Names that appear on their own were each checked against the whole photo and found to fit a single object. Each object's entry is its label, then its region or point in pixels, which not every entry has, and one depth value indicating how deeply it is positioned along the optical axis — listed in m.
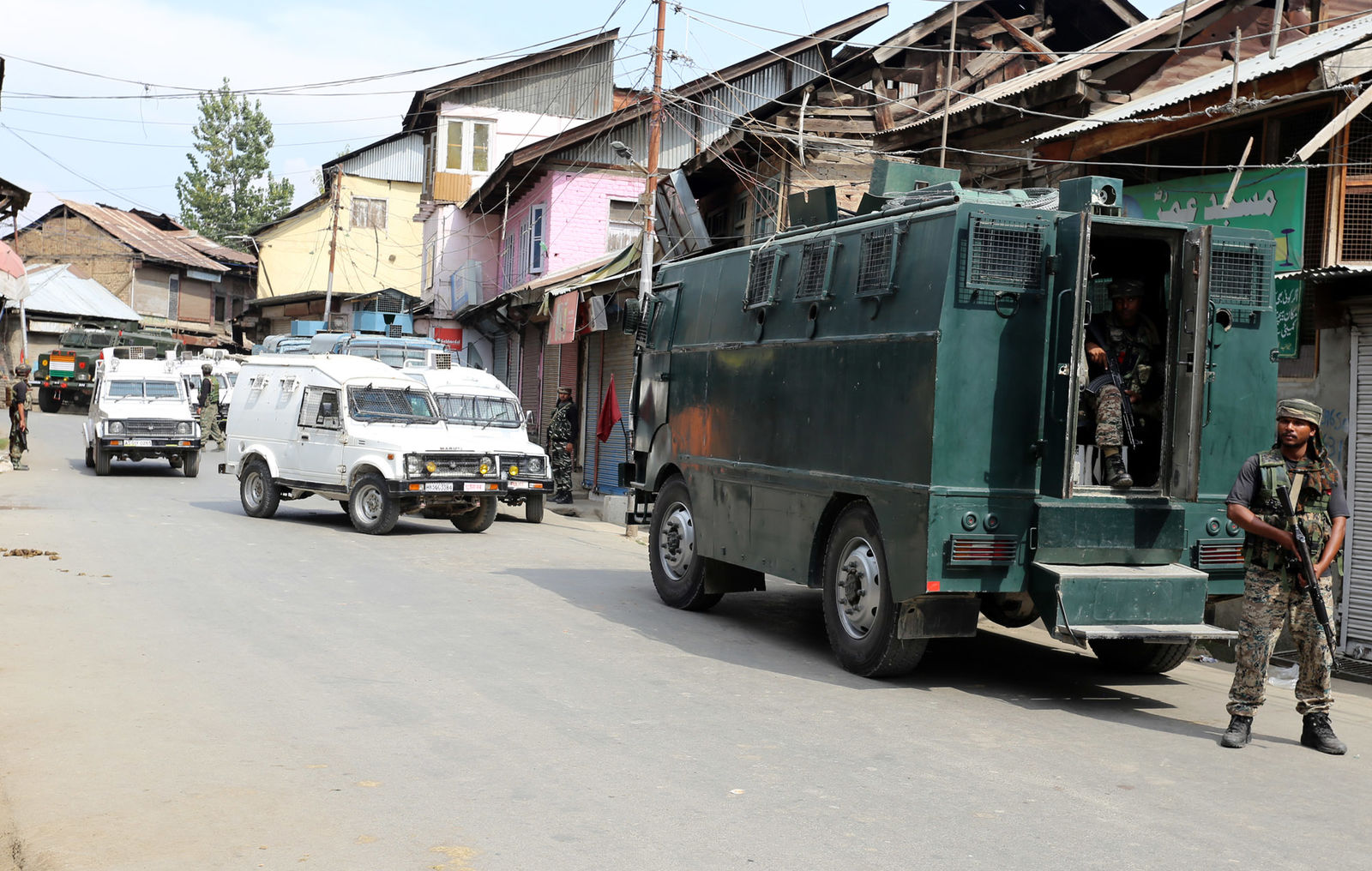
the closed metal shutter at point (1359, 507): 10.23
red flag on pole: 23.40
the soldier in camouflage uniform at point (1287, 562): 6.81
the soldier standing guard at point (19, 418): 24.23
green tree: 78.94
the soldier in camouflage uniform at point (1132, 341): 8.57
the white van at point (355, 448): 16.00
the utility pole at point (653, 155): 18.81
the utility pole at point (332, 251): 40.43
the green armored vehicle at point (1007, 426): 7.65
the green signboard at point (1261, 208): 11.20
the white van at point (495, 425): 16.77
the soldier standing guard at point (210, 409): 33.19
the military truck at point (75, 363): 44.56
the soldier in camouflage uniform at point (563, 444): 23.72
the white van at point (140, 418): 24.30
